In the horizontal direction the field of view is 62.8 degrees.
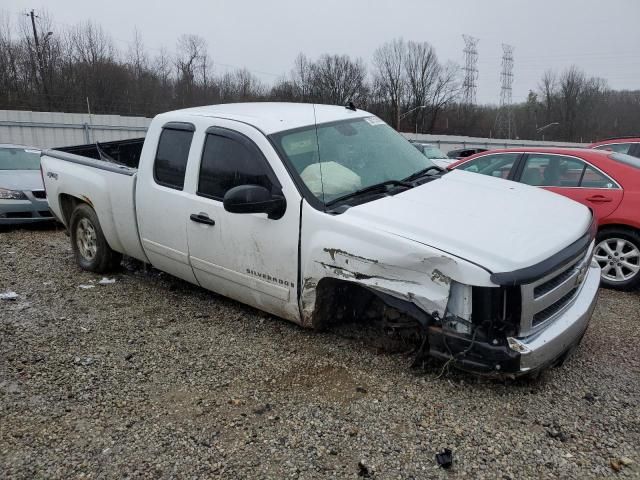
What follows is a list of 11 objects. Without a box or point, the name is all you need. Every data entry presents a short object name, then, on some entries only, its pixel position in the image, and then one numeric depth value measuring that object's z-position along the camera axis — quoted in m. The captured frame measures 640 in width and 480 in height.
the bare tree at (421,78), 77.46
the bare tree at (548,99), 81.69
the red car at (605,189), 5.55
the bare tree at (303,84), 55.12
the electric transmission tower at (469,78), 77.31
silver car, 8.50
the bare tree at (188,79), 41.92
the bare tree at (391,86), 72.07
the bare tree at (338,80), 61.88
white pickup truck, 3.04
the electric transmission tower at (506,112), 74.81
